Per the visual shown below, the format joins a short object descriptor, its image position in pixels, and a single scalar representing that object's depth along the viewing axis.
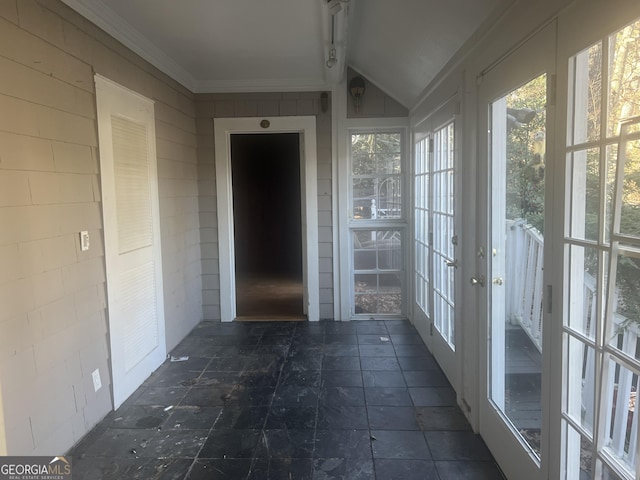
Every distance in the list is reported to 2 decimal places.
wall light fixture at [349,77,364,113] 4.40
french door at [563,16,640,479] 1.17
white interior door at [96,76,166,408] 2.79
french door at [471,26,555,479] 1.69
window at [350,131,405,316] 4.61
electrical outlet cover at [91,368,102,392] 2.60
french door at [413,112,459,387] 3.00
